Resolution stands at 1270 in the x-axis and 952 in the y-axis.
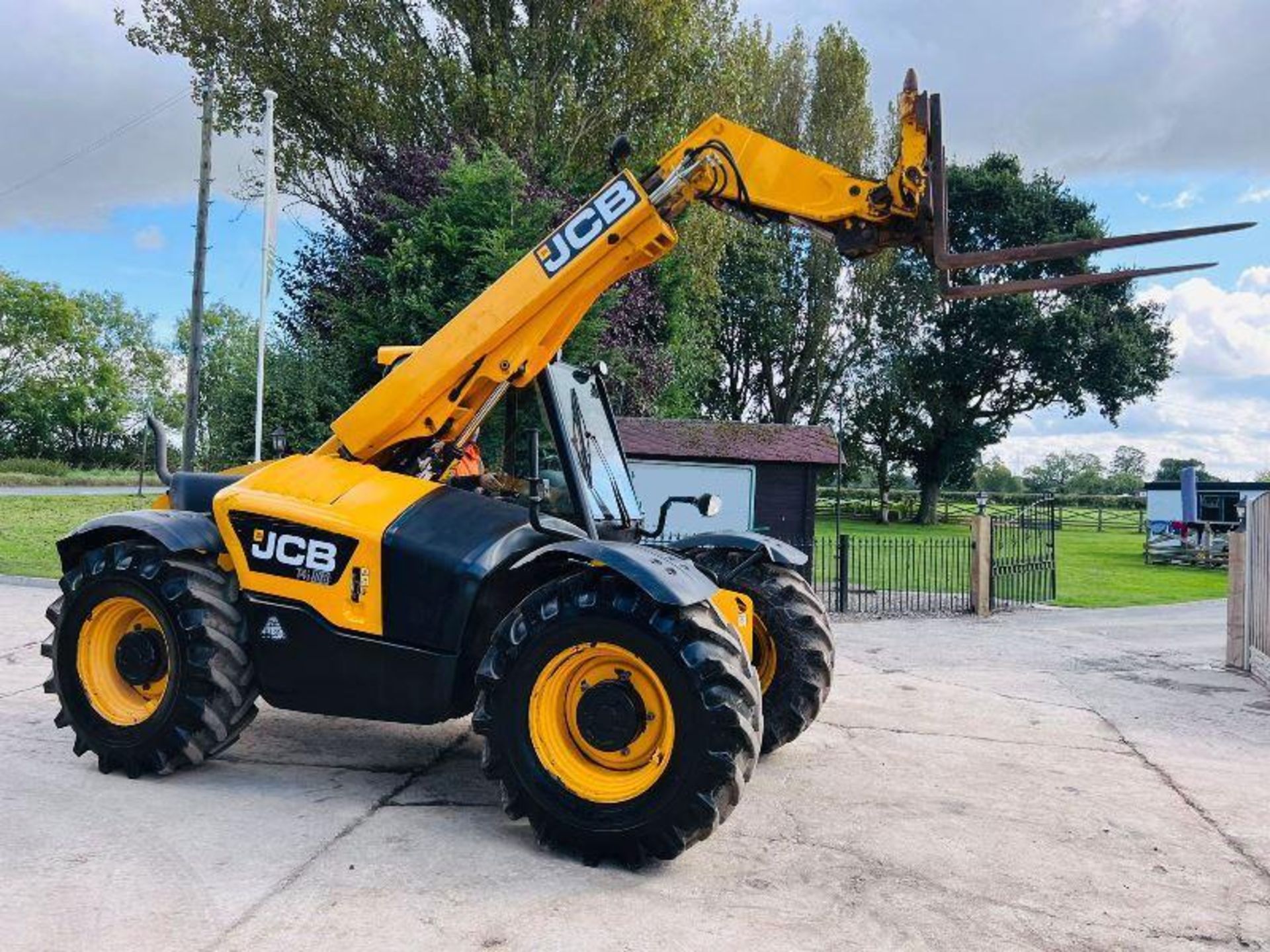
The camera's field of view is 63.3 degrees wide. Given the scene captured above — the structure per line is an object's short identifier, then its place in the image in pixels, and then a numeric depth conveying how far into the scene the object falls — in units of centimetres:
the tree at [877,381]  3847
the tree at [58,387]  5859
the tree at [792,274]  3506
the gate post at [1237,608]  1045
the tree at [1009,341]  4109
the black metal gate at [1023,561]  1576
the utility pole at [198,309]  1878
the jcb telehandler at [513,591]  435
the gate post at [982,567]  1450
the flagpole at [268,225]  1664
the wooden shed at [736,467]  1430
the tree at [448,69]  2106
